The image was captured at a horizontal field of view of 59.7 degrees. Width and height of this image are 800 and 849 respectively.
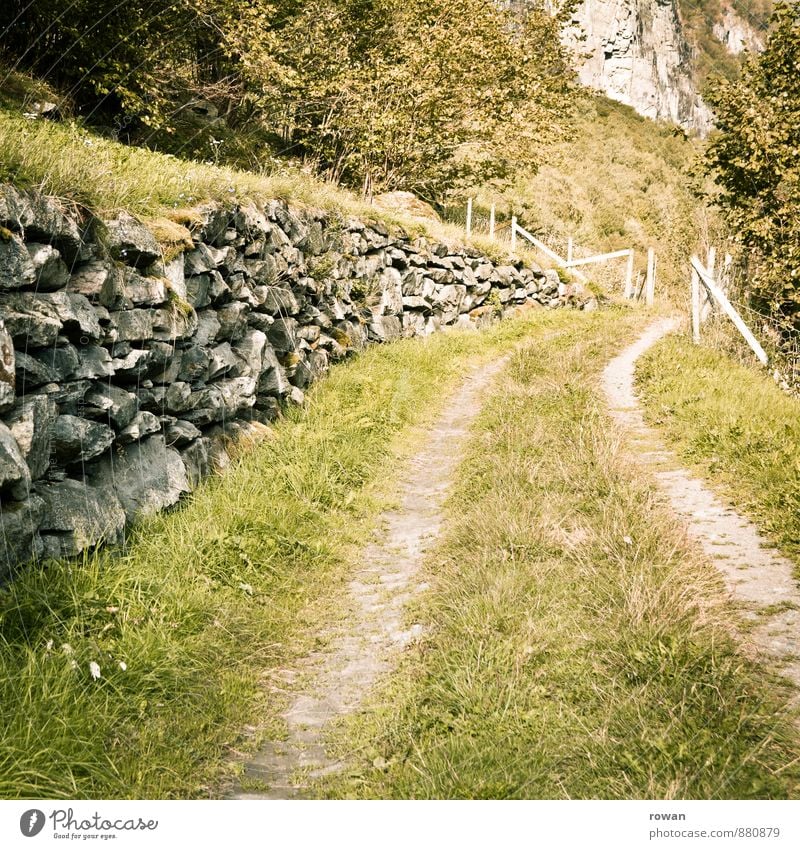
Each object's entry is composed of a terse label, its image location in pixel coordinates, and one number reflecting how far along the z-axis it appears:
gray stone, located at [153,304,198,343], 5.34
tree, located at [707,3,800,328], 11.65
